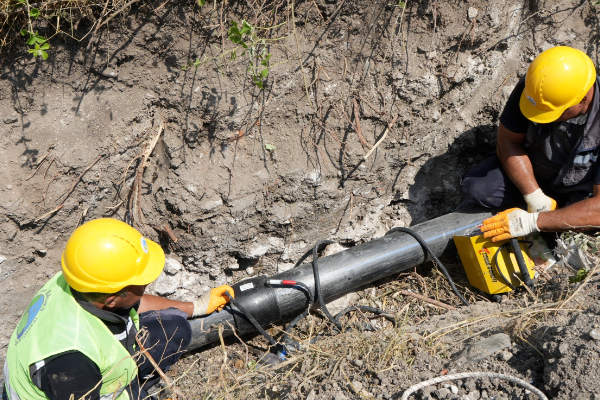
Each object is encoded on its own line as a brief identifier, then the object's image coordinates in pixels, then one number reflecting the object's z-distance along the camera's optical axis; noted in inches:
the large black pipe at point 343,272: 107.8
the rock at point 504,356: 86.5
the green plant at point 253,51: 103.7
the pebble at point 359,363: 89.8
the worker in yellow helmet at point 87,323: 70.4
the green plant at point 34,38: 96.8
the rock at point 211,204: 119.6
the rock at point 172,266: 123.0
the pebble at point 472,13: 129.2
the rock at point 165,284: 123.0
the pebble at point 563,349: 78.2
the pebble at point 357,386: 84.4
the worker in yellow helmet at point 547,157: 100.4
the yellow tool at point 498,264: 111.7
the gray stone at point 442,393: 79.5
